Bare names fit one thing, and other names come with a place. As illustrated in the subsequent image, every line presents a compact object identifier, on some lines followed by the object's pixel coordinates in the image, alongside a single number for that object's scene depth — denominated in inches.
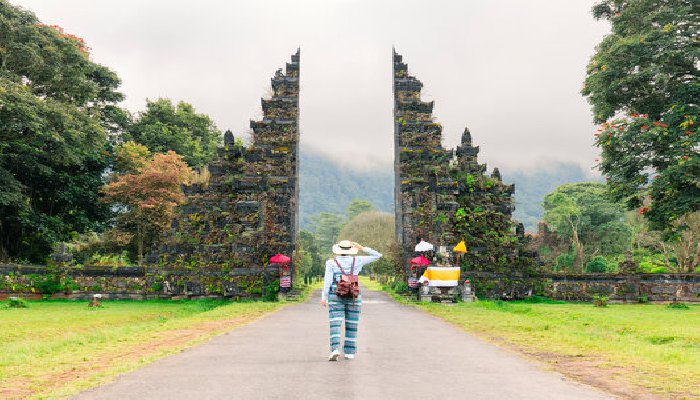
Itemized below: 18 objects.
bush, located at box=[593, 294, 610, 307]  1016.2
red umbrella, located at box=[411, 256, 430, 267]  1086.4
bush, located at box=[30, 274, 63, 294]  1175.6
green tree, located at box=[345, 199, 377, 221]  5467.5
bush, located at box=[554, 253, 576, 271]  2285.2
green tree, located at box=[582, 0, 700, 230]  957.8
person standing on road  386.6
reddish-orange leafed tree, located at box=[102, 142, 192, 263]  1784.0
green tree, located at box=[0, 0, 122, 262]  1352.1
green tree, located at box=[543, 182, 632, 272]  2370.8
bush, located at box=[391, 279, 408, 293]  1269.6
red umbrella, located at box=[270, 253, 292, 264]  1075.0
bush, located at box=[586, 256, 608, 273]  1830.7
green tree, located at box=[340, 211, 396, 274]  3364.4
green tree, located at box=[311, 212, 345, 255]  5280.5
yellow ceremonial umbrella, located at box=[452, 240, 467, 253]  1000.9
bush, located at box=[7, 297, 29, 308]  976.9
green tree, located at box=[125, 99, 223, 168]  2074.3
